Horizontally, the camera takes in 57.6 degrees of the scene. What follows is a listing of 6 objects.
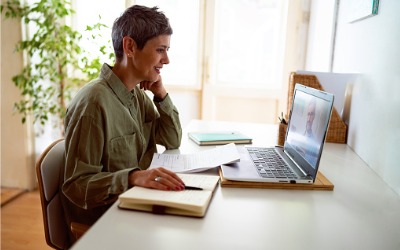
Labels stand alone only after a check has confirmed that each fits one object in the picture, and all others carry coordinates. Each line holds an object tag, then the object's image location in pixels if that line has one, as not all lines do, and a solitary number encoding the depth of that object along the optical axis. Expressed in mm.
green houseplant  2570
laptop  1013
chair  1116
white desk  706
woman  1010
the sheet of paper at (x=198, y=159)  1149
